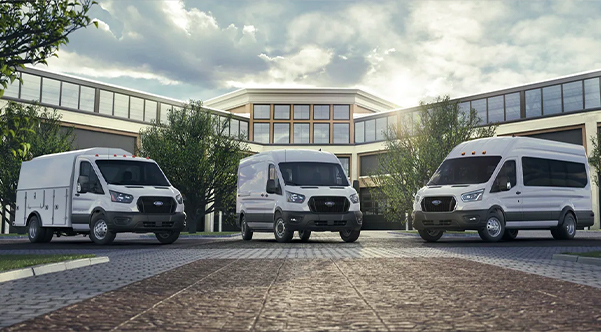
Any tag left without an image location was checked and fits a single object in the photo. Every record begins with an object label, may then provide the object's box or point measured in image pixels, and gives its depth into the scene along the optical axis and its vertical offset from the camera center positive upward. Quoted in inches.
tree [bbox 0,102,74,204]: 1047.6 +98.6
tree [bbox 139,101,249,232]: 1112.8 +99.2
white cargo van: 677.3 +18.6
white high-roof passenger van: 661.3 +25.1
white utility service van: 658.2 +13.7
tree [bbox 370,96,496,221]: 1108.5 +122.1
